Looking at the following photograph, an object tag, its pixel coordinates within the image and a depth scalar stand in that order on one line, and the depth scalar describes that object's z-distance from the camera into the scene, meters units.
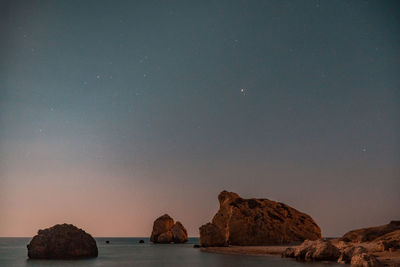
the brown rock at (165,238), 148.12
